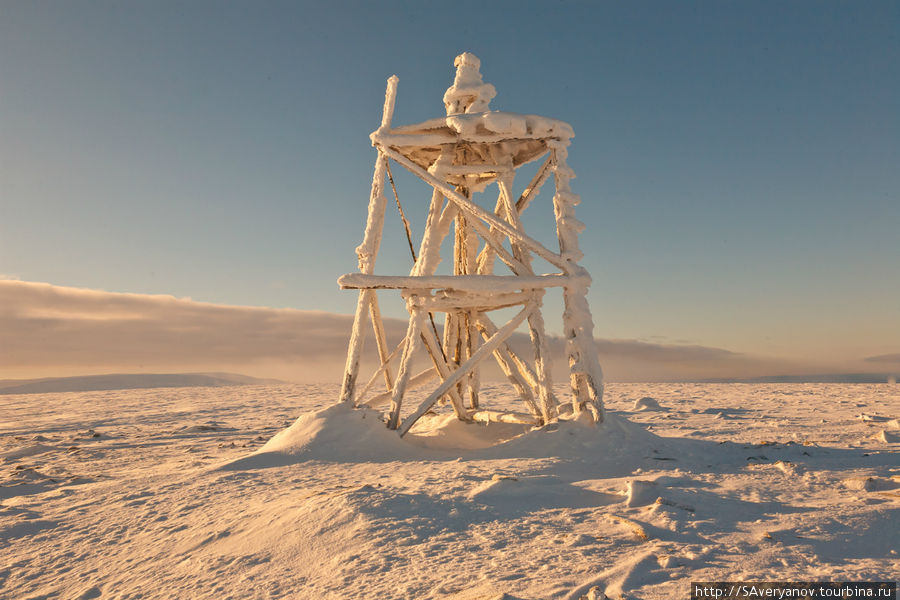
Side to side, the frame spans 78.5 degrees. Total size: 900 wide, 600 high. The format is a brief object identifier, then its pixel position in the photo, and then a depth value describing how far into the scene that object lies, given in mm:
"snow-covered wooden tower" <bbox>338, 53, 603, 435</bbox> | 8180
